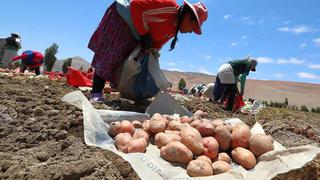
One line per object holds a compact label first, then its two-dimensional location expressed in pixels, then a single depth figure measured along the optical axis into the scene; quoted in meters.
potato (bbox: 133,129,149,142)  1.26
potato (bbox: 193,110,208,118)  1.78
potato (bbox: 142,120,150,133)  1.35
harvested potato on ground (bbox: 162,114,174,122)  1.48
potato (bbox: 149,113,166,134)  1.31
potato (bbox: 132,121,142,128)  1.42
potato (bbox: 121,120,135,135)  1.32
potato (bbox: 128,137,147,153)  1.16
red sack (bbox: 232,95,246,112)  3.42
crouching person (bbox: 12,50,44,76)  4.64
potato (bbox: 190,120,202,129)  1.31
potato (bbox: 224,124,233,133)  1.31
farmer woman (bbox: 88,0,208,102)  2.02
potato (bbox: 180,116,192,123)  1.43
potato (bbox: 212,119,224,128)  1.30
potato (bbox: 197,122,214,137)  1.27
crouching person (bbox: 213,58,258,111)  3.67
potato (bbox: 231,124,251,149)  1.24
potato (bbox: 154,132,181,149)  1.21
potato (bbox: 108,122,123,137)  1.32
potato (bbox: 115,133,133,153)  1.19
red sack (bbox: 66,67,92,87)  3.17
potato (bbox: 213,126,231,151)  1.24
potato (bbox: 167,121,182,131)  1.33
